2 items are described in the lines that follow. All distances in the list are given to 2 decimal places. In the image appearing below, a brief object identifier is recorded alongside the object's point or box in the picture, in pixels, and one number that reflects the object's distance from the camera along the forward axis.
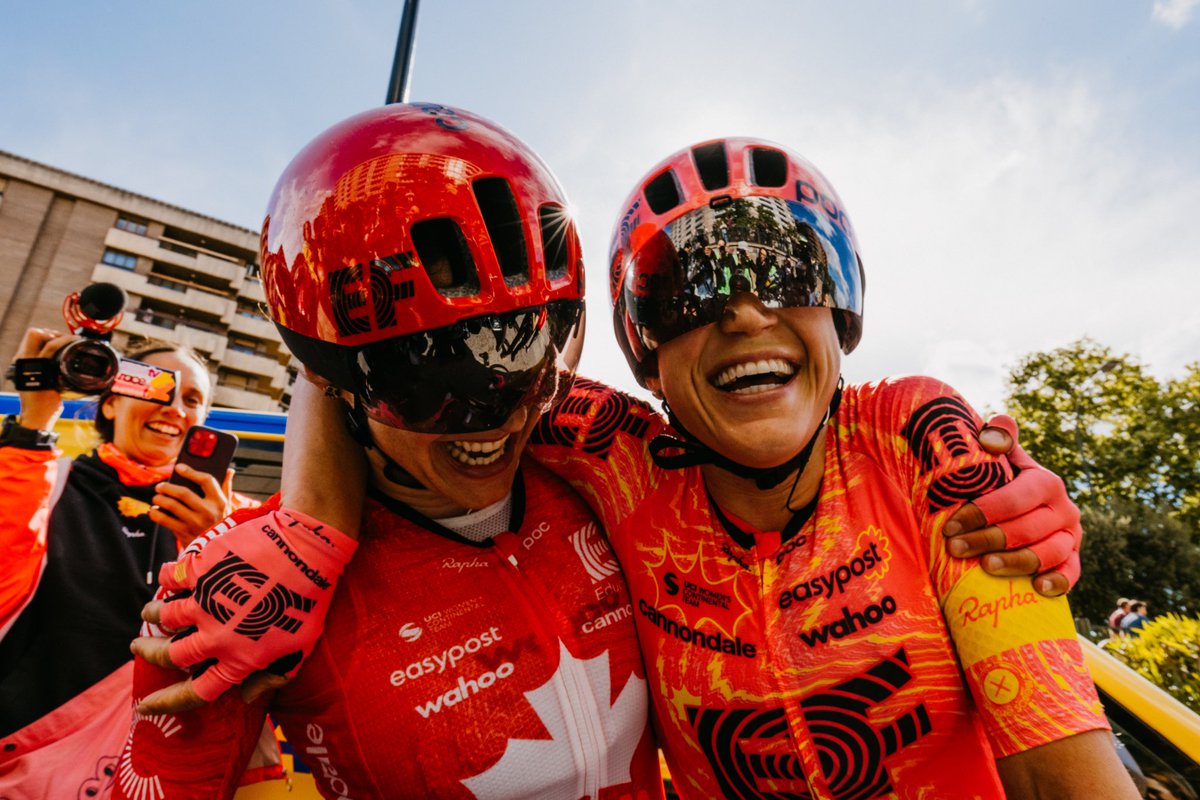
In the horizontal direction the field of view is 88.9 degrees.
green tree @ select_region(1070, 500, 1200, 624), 26.00
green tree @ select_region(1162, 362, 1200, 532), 28.61
